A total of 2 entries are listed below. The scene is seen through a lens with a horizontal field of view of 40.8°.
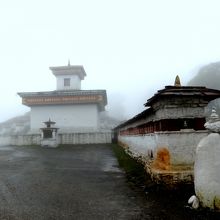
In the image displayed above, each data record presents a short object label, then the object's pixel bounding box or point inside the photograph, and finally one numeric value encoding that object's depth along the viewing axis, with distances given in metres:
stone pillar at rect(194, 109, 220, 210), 4.44
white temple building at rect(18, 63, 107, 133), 33.22
